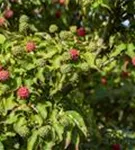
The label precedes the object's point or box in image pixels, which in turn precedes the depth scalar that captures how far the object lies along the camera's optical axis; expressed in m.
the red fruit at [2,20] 4.26
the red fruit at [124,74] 6.88
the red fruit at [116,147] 5.13
